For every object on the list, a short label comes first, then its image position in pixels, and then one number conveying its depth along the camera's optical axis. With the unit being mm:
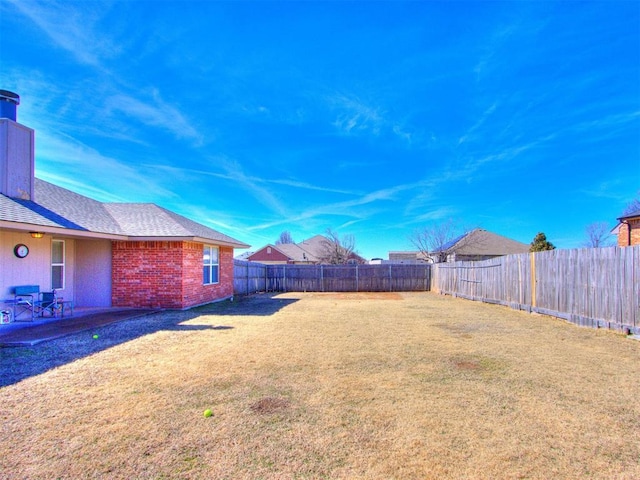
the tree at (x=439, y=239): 31188
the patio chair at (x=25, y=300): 7926
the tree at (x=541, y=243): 24719
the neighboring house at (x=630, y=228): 14239
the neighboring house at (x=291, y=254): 39875
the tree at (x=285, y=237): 67425
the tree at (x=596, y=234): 35062
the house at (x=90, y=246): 8164
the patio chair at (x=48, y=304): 8500
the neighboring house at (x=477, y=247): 29203
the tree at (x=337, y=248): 33500
